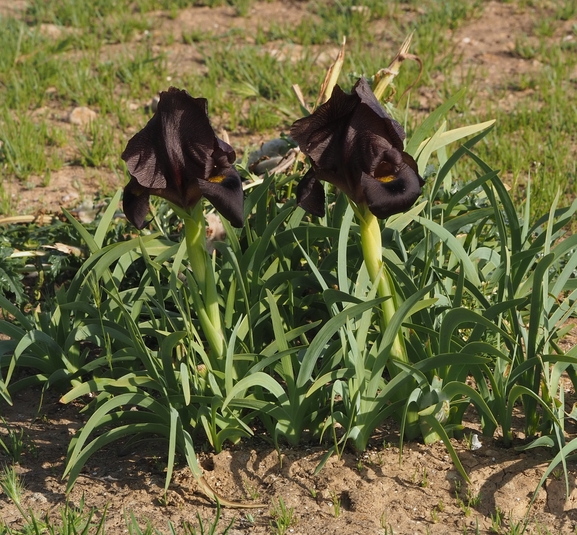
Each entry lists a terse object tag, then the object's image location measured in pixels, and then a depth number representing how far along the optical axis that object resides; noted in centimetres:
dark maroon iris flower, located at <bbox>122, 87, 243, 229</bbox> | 415
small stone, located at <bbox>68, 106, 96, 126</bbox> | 928
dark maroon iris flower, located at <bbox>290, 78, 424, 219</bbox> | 402
